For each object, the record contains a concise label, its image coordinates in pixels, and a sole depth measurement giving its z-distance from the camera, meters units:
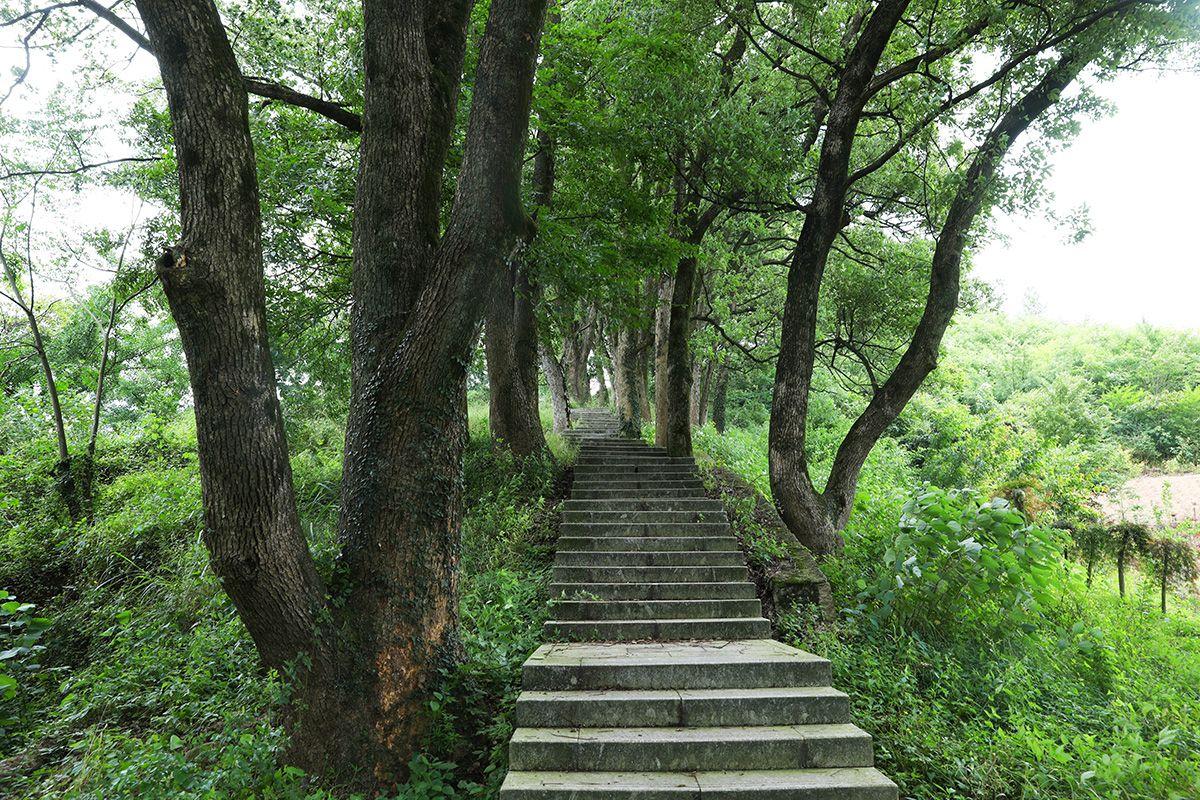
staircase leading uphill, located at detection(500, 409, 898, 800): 3.98
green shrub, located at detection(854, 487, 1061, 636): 6.05
